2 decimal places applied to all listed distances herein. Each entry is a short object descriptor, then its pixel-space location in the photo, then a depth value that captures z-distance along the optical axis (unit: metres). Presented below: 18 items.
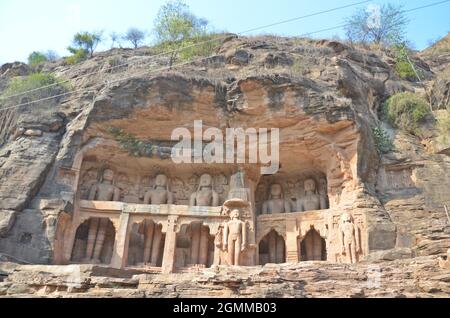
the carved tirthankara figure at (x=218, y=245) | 14.60
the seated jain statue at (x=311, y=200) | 16.33
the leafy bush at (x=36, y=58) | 24.73
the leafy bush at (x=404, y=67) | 21.55
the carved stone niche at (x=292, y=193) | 16.53
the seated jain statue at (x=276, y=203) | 16.86
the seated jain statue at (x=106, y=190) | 16.14
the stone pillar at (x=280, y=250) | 16.02
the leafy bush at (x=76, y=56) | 23.48
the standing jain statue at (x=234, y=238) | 14.22
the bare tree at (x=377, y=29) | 27.25
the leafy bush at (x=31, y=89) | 17.41
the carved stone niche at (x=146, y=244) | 15.27
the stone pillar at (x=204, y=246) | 15.35
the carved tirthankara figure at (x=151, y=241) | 15.25
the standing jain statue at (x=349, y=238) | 13.46
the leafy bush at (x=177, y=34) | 21.48
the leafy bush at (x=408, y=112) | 16.72
